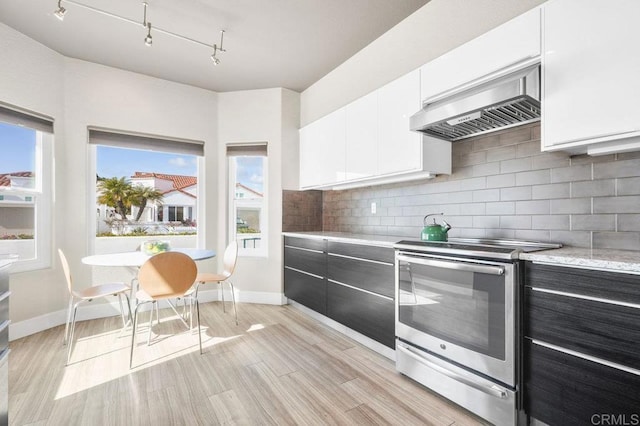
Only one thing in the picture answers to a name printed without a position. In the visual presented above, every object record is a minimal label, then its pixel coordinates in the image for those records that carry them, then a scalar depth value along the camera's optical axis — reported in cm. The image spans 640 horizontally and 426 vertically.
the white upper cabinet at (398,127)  242
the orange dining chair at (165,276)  243
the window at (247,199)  421
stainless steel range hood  166
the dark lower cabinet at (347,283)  238
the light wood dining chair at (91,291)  259
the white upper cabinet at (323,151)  331
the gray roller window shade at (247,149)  413
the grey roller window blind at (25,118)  286
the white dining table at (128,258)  252
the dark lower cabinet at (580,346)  124
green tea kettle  219
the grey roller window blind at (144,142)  356
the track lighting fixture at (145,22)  226
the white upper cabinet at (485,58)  173
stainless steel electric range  158
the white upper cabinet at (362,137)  285
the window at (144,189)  365
